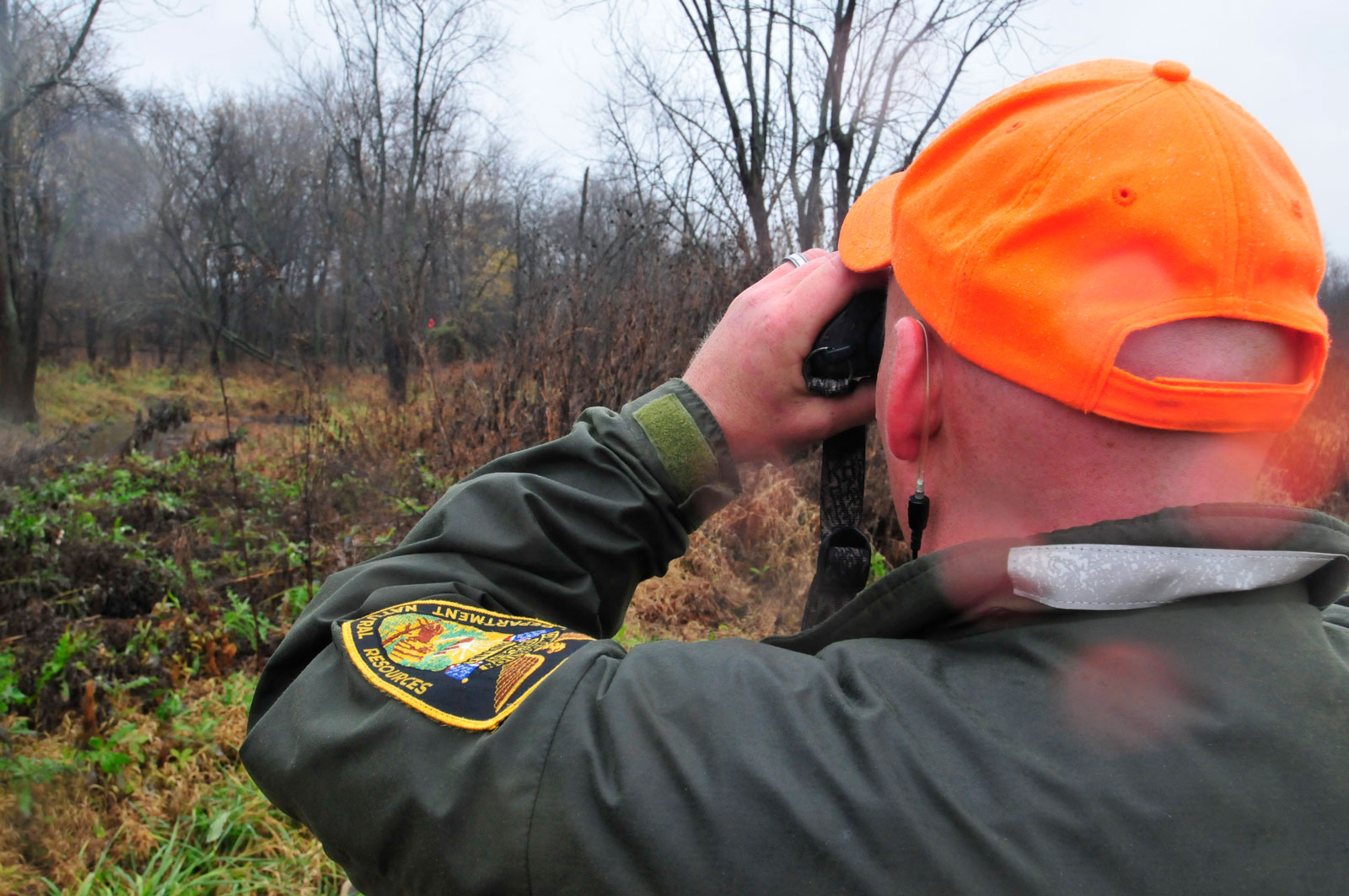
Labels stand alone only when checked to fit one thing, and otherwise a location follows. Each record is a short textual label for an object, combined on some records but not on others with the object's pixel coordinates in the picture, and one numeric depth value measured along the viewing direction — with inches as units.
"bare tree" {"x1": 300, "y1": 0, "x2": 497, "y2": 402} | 721.6
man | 24.7
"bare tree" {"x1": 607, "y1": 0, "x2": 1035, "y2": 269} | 458.0
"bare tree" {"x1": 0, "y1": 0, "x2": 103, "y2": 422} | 430.3
